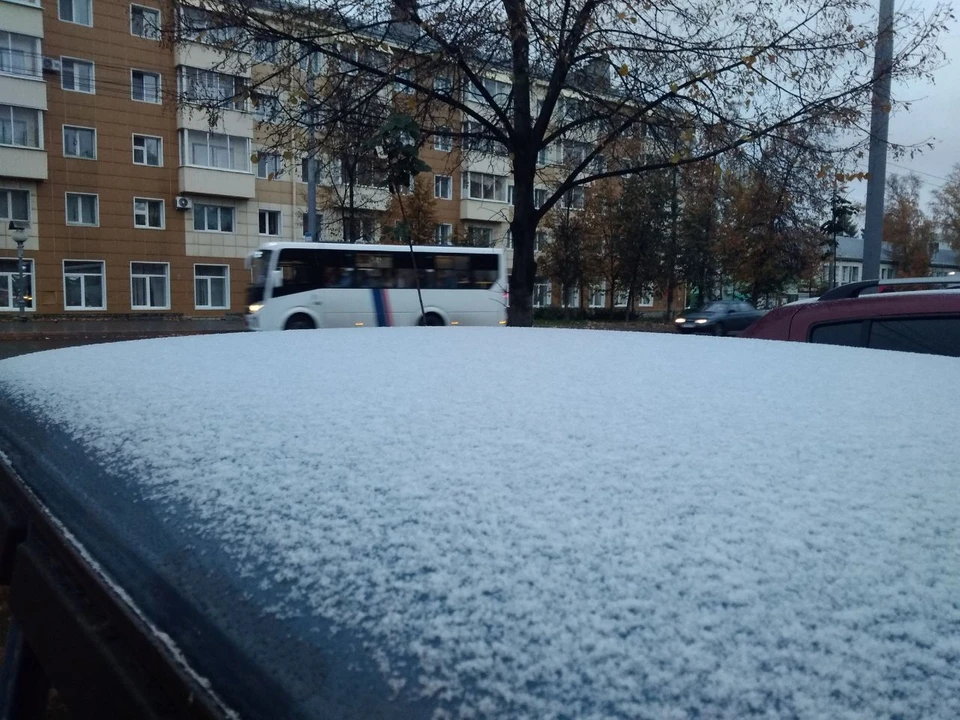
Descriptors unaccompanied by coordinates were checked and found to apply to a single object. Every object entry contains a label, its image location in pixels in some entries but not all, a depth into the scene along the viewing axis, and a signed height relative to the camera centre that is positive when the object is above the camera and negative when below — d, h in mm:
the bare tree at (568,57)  10320 +3182
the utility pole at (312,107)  11377 +2557
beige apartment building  31484 +4466
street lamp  29094 +1674
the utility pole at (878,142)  10938 +2186
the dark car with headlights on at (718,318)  27609 -722
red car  4125 -119
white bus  22125 +184
